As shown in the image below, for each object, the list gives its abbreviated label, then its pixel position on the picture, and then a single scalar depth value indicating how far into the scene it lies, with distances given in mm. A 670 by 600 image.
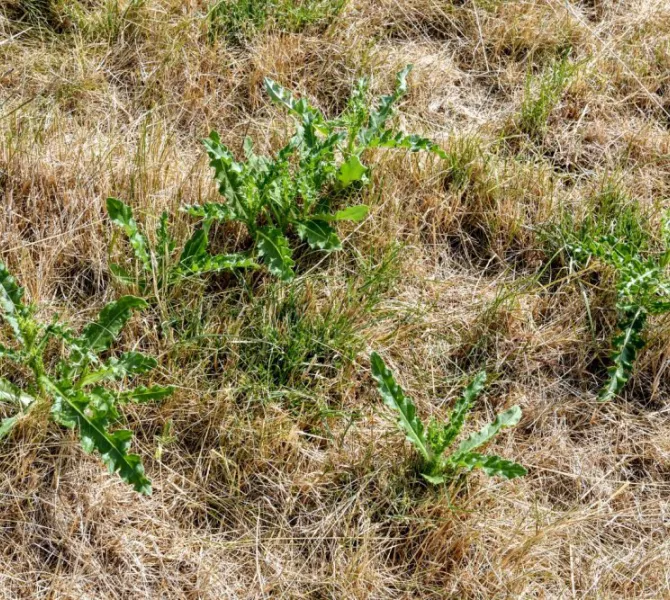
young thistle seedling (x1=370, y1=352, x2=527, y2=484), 2346
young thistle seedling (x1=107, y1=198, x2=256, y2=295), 2564
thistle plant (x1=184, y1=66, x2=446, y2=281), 2656
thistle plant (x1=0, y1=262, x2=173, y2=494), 2213
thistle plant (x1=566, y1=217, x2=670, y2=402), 2633
